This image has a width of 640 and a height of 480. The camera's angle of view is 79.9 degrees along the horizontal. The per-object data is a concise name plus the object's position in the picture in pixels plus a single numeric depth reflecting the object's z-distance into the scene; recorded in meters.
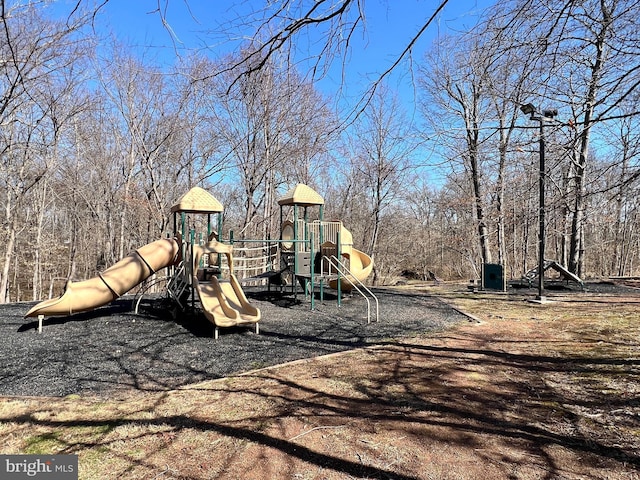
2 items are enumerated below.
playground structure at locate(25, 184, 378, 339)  6.49
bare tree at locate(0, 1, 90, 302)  8.09
